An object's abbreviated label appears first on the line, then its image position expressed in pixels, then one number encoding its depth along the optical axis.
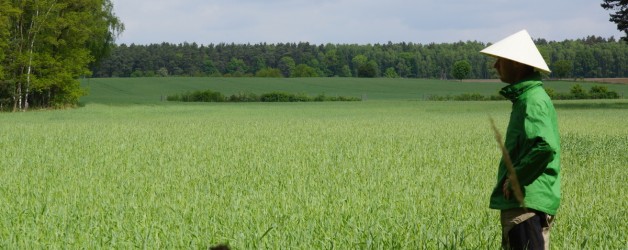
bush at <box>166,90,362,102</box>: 79.50
